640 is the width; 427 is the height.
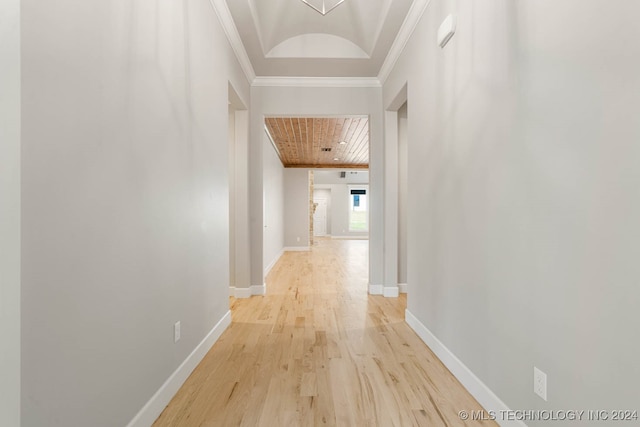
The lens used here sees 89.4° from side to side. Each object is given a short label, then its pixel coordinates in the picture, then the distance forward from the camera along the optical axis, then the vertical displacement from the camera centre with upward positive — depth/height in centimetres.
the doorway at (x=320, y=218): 1506 -44
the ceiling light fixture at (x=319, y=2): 301 +193
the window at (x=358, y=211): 1502 -12
